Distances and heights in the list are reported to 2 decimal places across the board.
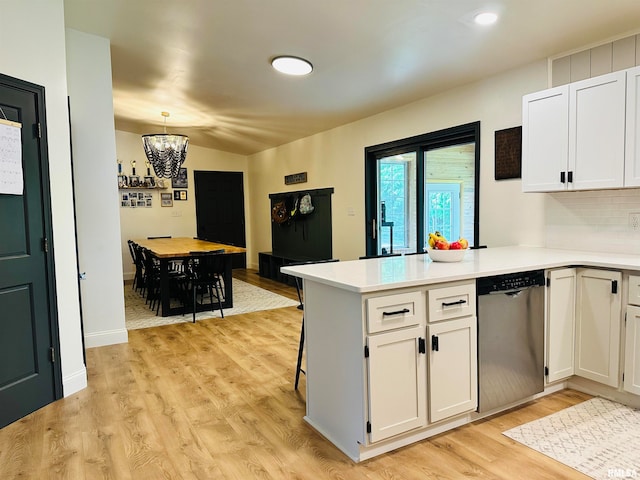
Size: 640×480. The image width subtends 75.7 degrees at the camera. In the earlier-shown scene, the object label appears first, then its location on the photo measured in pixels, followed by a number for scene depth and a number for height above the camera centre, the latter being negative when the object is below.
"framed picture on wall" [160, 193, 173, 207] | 8.20 +0.45
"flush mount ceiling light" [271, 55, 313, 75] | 3.86 +1.50
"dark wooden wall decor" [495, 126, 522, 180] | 3.65 +0.56
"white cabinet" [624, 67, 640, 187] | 2.63 +0.52
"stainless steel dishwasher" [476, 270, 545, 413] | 2.38 -0.74
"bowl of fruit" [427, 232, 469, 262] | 2.68 -0.22
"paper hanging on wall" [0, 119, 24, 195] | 2.44 +0.41
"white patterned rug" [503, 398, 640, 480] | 1.98 -1.21
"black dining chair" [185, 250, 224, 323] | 4.81 -0.59
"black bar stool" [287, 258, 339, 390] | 2.93 -1.05
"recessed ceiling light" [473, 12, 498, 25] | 2.83 +1.38
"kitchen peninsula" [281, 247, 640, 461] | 2.02 -0.70
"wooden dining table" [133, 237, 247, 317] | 4.84 -0.43
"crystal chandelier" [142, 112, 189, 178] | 5.54 +0.98
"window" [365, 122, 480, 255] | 4.31 +0.33
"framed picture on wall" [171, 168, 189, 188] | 8.29 +0.85
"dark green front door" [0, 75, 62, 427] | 2.51 -0.33
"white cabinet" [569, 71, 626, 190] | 2.73 +0.57
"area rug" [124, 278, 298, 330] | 4.91 -1.15
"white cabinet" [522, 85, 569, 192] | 3.04 +0.58
